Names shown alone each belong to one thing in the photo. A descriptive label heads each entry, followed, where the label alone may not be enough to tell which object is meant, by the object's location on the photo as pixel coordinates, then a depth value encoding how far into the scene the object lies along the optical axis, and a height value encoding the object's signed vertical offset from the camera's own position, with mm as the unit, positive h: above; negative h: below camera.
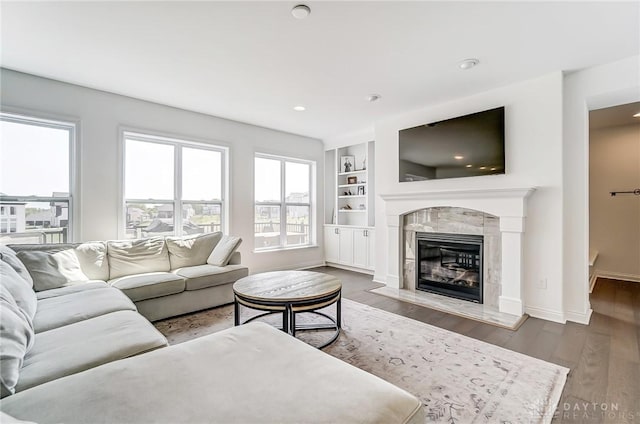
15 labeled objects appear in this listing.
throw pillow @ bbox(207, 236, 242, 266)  3682 -507
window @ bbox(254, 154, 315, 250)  5201 +201
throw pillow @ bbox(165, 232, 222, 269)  3682 -482
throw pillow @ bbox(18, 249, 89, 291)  2621 -532
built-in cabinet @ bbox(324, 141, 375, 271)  5371 +109
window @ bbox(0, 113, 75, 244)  3051 +375
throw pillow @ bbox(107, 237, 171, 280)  3248 -519
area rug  1706 -1159
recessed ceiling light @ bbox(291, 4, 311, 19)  2014 +1434
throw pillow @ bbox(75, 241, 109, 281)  3041 -510
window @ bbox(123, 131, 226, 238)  3879 +386
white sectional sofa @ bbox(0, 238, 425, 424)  929 -640
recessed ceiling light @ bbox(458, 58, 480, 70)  2768 +1457
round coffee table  2354 -693
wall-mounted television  3402 +835
